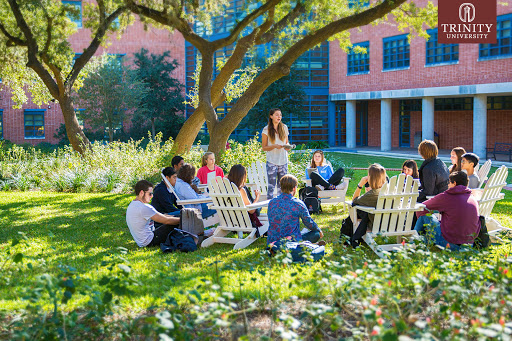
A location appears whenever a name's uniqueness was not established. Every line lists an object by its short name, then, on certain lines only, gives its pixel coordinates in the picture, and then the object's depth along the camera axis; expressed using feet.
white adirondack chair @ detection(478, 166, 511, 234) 23.77
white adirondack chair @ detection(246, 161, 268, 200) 34.01
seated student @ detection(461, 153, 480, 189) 24.61
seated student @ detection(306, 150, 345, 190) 32.60
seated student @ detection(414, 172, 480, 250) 21.07
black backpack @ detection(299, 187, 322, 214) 32.09
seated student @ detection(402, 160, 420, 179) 25.90
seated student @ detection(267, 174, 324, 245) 20.84
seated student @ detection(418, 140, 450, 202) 25.00
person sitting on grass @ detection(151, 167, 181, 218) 25.36
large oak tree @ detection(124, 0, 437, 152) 43.01
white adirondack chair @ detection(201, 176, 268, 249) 23.62
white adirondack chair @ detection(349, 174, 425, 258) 21.42
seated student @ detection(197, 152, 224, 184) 30.83
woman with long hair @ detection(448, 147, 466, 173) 26.23
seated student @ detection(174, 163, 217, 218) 25.94
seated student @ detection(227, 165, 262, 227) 24.72
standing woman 30.19
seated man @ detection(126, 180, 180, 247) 22.67
